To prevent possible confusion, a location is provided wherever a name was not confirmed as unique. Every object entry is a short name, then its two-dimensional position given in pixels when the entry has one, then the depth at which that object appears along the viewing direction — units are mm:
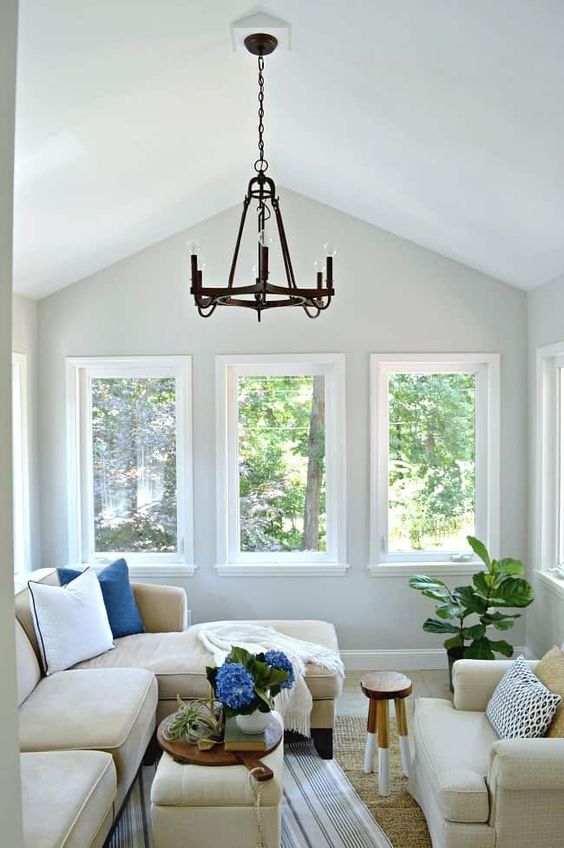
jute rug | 2837
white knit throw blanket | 3424
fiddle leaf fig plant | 4074
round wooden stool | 3115
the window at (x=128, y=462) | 4867
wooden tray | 2576
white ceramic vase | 2672
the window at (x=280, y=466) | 4812
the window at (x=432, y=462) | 4762
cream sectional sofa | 2340
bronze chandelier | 2398
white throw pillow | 3457
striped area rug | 2830
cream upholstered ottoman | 2502
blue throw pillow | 4004
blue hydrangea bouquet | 2576
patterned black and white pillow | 2607
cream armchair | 2336
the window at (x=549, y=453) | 4332
